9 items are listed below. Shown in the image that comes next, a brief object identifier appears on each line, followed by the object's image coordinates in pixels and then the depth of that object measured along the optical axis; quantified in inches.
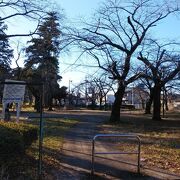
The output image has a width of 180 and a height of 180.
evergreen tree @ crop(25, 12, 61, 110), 1045.6
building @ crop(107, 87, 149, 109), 1993.6
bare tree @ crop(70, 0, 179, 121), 563.2
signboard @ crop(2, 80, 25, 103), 274.2
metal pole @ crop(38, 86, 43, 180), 149.2
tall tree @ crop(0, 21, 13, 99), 1107.2
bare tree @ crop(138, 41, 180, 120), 567.2
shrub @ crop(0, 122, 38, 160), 163.9
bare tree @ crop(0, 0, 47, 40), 376.7
